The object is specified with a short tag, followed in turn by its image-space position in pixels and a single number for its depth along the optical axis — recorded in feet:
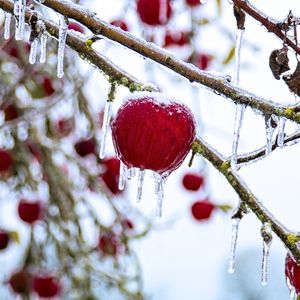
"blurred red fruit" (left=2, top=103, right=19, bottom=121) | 7.02
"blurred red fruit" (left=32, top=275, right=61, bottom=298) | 7.16
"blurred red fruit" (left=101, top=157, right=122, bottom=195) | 6.87
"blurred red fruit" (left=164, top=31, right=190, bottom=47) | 7.08
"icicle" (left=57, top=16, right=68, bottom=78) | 4.45
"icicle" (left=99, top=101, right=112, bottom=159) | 4.57
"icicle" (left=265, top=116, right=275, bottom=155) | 4.42
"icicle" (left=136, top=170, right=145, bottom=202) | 4.58
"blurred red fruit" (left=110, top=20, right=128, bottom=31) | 6.24
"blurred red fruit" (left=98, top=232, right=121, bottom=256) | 7.28
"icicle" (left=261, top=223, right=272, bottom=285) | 4.53
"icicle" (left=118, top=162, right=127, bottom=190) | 4.78
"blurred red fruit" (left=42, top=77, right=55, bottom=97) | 7.33
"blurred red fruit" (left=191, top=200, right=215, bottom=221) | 7.22
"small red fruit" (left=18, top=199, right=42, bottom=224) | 7.13
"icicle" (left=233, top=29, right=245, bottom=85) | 4.51
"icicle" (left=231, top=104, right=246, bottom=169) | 4.47
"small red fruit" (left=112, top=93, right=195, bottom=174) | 4.63
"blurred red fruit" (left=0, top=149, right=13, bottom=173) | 6.83
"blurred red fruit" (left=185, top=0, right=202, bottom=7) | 6.60
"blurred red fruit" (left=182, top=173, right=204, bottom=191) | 7.20
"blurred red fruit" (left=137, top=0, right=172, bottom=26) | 6.57
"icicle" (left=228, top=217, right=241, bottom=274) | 4.67
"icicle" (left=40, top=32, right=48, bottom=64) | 4.60
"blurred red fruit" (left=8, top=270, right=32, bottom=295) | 7.11
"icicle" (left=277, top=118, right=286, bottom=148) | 4.44
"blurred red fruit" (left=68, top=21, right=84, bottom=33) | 6.23
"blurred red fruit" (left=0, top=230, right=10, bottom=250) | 7.28
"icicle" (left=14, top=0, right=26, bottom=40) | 4.50
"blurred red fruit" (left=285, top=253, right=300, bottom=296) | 4.58
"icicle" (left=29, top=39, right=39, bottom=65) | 4.58
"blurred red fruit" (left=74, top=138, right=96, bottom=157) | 7.12
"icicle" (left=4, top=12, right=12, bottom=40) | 4.78
